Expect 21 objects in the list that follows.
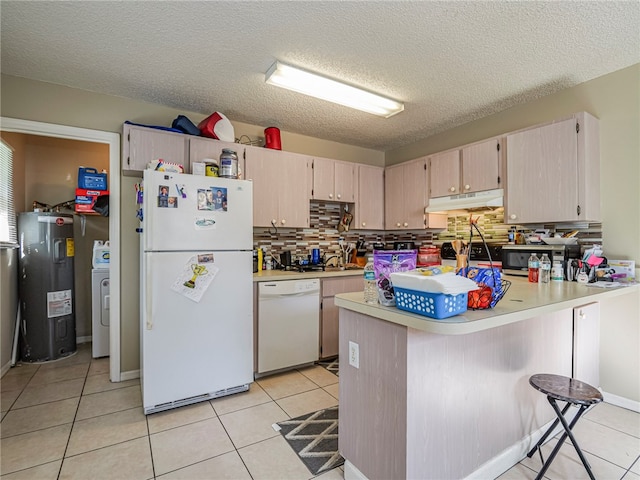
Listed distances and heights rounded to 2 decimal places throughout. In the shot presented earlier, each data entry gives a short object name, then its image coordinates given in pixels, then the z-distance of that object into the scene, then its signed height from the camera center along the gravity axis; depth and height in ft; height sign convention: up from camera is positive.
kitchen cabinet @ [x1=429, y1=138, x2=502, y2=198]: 9.73 +2.28
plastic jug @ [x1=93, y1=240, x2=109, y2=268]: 11.64 -0.50
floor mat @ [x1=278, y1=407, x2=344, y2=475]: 5.82 -4.00
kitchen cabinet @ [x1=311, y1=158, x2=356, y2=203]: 11.75 +2.24
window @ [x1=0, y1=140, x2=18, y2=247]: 9.71 +1.27
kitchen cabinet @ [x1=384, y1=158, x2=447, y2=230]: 11.94 +1.60
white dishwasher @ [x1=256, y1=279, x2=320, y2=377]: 9.29 -2.51
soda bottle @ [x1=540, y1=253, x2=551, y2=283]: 7.60 -0.77
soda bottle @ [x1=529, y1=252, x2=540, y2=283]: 7.86 -0.72
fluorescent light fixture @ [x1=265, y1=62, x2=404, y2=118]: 7.67 +3.95
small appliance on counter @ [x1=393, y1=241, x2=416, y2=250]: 12.84 -0.23
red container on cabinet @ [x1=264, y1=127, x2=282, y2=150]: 10.91 +3.47
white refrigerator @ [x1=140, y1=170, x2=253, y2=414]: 7.37 -1.17
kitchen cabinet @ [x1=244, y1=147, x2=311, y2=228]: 10.46 +1.83
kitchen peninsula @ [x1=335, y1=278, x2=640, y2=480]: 4.36 -2.31
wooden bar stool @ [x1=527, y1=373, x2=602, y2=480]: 4.86 -2.43
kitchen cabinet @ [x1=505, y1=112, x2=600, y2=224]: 7.93 +1.74
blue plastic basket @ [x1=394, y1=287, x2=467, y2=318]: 3.79 -0.79
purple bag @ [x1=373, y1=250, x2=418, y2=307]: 4.63 -0.41
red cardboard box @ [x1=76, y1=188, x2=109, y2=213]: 9.78 +1.32
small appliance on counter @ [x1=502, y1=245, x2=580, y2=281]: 8.06 -0.45
